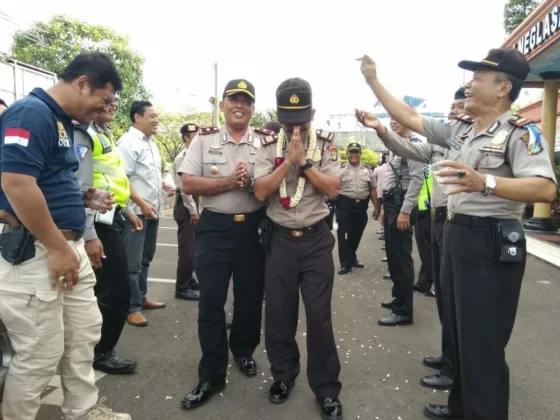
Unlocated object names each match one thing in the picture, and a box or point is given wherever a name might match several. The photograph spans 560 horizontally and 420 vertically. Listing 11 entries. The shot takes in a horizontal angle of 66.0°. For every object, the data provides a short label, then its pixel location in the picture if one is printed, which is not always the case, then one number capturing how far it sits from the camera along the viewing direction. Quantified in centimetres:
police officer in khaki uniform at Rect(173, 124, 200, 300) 498
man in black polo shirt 180
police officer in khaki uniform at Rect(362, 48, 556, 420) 210
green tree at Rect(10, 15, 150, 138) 2167
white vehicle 1497
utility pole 2946
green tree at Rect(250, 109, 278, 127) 4278
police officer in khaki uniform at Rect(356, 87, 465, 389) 272
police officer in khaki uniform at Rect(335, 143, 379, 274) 661
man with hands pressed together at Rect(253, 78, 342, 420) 266
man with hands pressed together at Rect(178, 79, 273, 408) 284
